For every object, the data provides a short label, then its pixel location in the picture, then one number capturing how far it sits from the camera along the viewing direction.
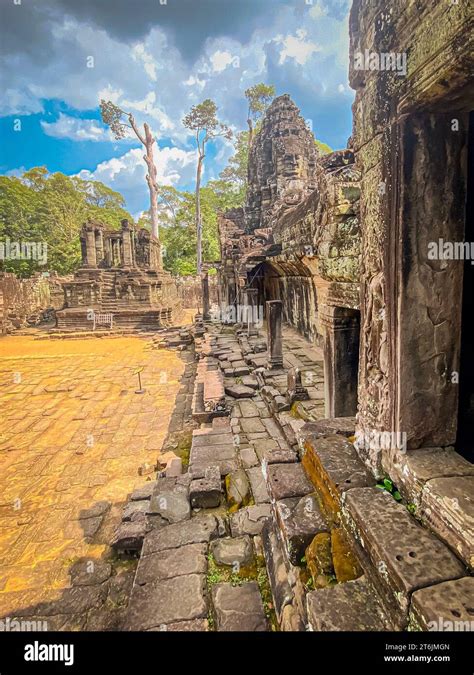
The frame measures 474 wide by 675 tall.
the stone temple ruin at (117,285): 21.98
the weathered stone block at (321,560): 1.83
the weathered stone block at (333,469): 2.13
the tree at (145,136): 25.70
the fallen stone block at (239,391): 7.30
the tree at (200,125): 28.39
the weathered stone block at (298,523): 2.10
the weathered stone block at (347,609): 1.48
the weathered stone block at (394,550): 1.40
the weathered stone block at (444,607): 1.22
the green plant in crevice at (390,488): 1.98
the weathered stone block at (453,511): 1.47
